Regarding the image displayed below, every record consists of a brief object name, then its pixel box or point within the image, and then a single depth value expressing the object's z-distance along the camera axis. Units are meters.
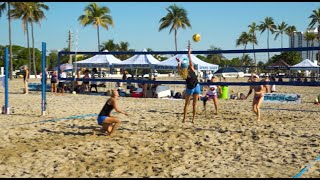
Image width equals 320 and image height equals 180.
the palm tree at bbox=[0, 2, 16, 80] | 33.02
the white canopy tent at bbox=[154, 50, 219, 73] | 16.06
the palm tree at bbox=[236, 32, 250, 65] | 68.31
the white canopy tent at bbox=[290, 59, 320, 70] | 25.00
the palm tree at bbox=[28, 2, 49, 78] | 37.69
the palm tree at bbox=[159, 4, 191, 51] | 47.12
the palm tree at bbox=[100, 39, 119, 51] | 57.94
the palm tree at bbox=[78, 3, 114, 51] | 38.66
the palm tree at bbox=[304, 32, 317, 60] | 54.28
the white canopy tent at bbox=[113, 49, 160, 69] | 16.88
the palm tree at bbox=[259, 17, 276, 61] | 65.54
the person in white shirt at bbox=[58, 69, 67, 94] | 16.06
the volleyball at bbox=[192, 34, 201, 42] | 9.69
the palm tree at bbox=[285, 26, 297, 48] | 67.44
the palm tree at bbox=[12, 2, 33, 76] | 35.20
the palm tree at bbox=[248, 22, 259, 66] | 68.06
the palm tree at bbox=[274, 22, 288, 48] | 66.75
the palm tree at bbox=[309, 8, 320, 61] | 53.34
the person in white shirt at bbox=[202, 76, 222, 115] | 9.35
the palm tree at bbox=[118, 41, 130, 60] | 61.09
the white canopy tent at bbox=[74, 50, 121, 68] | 18.34
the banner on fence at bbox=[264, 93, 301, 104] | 12.44
